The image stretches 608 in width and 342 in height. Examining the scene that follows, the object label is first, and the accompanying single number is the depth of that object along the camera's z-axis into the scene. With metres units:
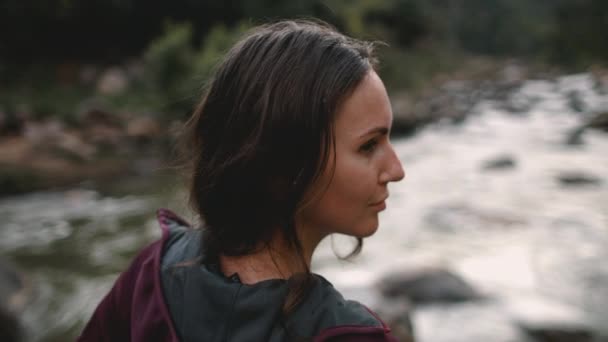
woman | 0.92
